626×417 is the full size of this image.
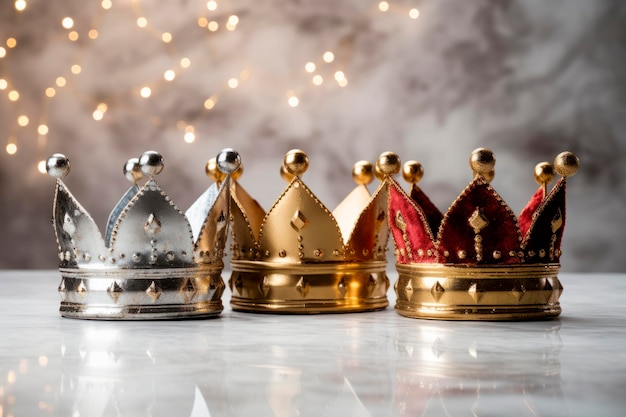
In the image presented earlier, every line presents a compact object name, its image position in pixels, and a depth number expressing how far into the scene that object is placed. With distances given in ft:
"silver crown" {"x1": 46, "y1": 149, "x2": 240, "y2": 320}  3.67
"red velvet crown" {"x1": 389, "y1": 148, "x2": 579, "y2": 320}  3.64
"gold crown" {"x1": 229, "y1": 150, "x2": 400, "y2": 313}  3.86
